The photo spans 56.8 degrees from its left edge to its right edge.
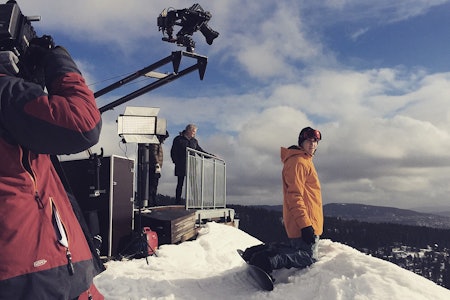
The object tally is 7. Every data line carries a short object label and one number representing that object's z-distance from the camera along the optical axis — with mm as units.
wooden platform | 7805
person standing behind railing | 10188
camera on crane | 8695
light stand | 6914
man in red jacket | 1381
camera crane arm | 9195
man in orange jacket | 5246
